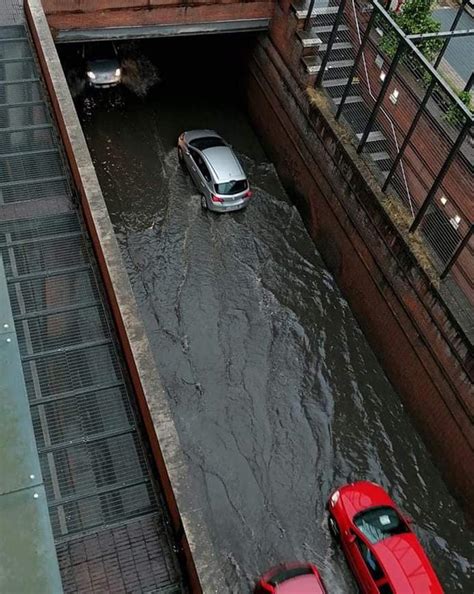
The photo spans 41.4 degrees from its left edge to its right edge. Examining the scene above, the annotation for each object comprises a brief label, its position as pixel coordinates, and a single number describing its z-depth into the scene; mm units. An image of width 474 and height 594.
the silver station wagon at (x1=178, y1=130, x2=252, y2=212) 18000
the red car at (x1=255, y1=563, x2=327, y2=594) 11366
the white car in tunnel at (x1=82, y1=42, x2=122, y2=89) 20500
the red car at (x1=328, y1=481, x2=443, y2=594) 11797
